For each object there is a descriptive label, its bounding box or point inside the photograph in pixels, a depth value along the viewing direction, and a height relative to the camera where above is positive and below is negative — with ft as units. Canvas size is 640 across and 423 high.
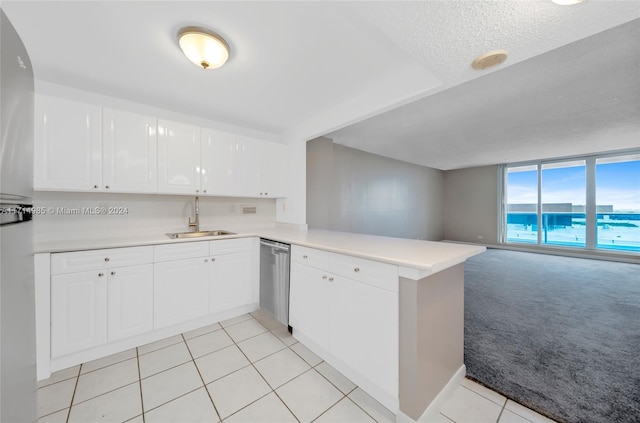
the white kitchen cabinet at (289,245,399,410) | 4.46 -2.38
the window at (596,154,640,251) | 16.90 +0.58
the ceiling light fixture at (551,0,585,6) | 3.30 +3.02
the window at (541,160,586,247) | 18.62 +0.59
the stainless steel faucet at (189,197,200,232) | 9.00 -0.45
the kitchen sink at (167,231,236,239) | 8.47 -0.87
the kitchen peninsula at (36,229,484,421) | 4.25 -2.13
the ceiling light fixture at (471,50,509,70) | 4.52 +3.11
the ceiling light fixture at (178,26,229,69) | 4.82 +3.66
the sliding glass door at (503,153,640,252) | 17.16 +0.60
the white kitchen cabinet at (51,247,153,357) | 5.59 -2.24
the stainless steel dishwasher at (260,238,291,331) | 7.24 -2.27
